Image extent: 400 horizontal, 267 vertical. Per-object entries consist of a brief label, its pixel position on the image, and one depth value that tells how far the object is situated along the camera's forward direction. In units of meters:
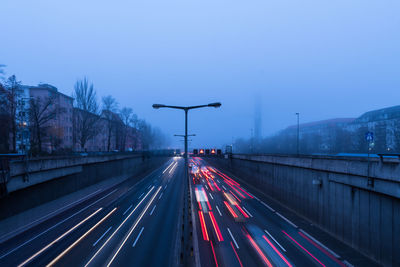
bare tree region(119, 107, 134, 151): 77.25
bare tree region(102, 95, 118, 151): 62.62
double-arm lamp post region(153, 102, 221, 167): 17.30
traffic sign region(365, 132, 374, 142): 13.99
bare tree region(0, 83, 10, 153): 30.38
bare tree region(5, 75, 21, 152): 30.69
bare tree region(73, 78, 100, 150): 49.50
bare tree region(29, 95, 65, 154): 34.24
